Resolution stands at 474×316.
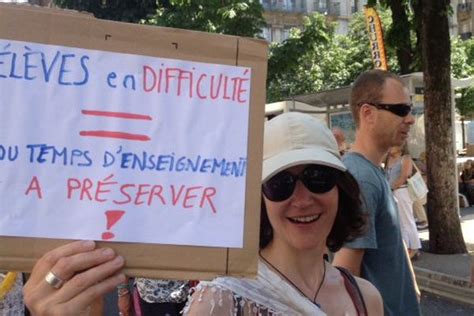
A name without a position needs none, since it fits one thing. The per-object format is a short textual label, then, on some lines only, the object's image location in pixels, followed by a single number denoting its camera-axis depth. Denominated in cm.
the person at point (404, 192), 784
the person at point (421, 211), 1098
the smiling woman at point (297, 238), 157
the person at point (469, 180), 1372
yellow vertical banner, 1192
